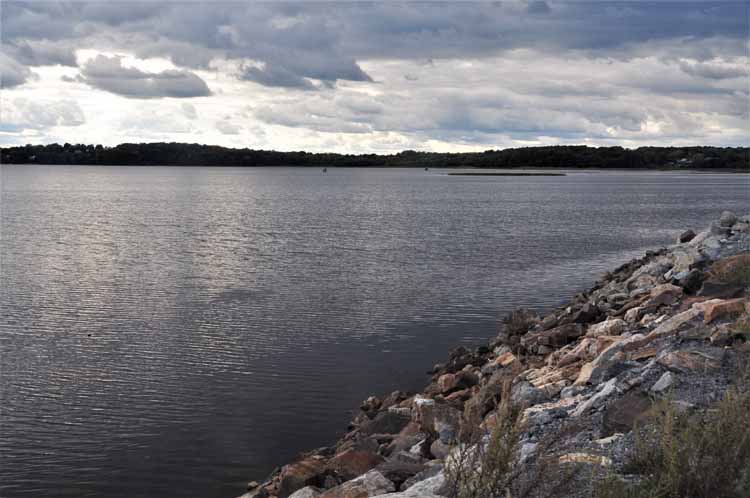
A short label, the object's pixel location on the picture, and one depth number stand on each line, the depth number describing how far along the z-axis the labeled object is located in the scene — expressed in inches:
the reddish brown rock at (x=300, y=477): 363.9
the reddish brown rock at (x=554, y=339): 575.2
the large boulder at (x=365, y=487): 301.0
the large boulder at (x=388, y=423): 458.3
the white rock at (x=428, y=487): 238.2
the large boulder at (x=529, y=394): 389.8
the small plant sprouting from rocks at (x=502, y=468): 199.3
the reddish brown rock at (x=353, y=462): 367.2
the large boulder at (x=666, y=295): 561.9
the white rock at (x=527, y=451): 255.1
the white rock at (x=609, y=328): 533.8
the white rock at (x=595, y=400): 316.8
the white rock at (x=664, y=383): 305.1
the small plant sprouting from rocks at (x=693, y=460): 201.8
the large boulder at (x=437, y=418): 373.1
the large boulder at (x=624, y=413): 280.3
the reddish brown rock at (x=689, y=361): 331.0
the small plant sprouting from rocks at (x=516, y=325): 693.2
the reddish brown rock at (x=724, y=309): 413.1
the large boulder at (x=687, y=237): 1149.7
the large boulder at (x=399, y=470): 318.7
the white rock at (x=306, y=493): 341.1
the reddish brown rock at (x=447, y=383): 529.7
